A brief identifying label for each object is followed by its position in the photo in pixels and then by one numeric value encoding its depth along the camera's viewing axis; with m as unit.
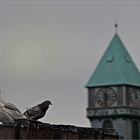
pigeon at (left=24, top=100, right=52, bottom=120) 11.91
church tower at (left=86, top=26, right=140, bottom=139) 162.32
